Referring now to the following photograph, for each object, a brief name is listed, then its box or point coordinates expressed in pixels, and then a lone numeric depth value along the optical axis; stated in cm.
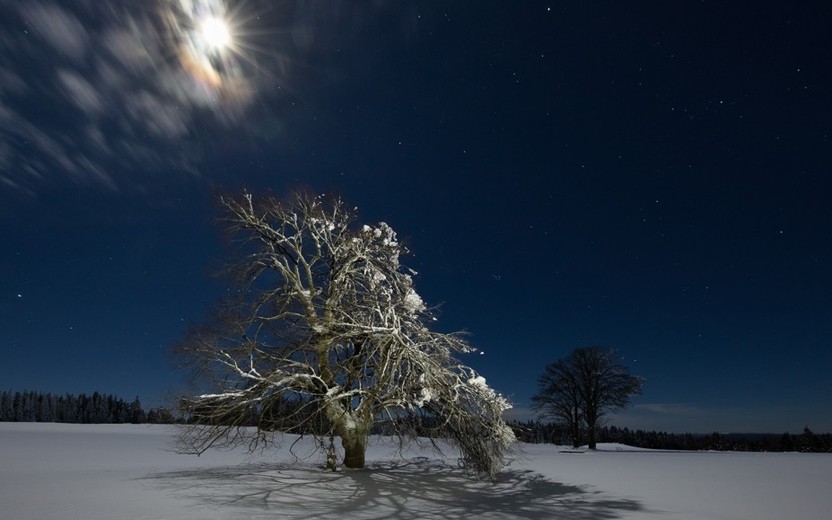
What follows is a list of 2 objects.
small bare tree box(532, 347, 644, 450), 3341
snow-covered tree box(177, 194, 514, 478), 1234
